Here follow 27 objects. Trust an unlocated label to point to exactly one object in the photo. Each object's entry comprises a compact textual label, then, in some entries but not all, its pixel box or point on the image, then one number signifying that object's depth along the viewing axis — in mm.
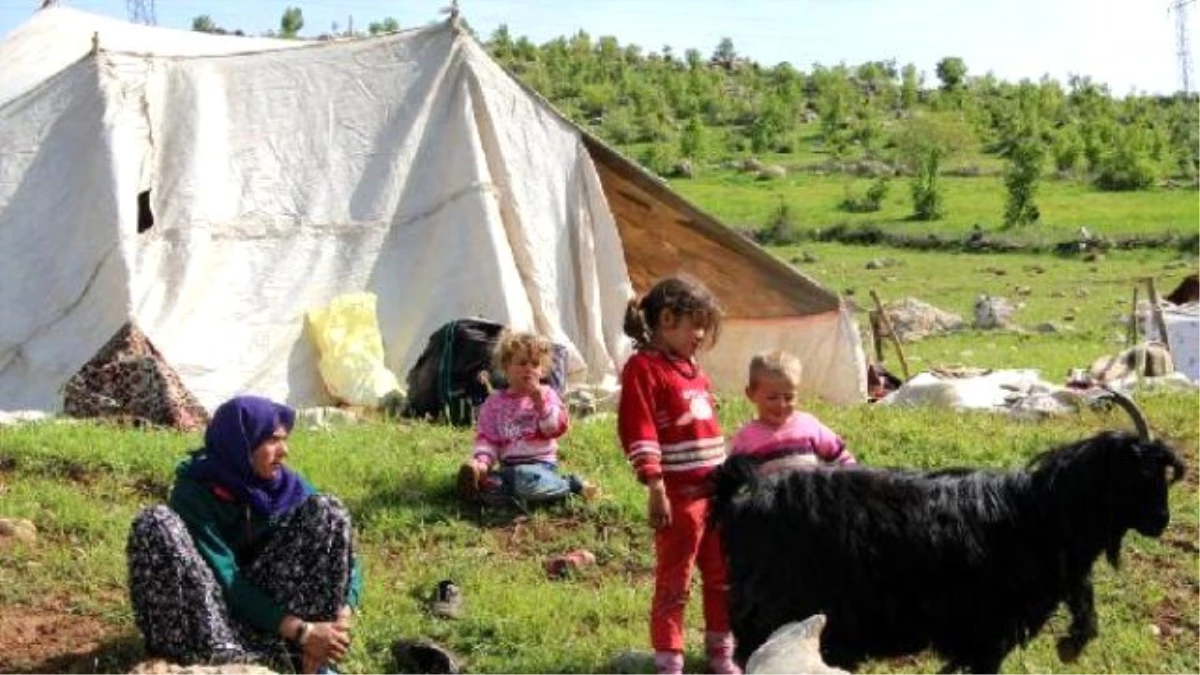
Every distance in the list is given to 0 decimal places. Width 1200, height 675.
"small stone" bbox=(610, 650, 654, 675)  5281
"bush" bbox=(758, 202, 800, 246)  32188
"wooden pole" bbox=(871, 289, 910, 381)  13419
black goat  4914
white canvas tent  10031
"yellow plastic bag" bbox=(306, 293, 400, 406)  9883
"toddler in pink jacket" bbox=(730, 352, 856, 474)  5273
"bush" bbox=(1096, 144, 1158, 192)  39125
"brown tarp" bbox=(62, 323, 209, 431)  8883
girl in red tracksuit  5137
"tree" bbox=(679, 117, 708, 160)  42719
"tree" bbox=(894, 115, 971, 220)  37125
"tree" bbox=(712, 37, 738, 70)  61000
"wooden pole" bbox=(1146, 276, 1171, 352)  13305
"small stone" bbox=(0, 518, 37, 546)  6367
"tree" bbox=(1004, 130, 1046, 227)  33062
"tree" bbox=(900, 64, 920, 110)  53812
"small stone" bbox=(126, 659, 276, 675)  4398
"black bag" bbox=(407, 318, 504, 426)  9141
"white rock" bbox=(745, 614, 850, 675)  3371
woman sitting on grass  4773
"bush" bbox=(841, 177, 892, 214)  35312
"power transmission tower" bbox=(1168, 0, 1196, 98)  56750
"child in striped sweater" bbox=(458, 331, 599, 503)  6926
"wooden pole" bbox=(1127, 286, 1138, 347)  14059
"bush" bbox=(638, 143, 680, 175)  41438
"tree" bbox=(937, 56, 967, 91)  58812
